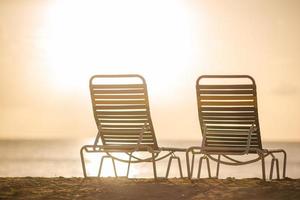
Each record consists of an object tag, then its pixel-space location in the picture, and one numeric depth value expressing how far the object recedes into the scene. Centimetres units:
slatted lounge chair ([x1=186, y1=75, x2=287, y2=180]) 974
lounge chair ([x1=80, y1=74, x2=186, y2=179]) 987
